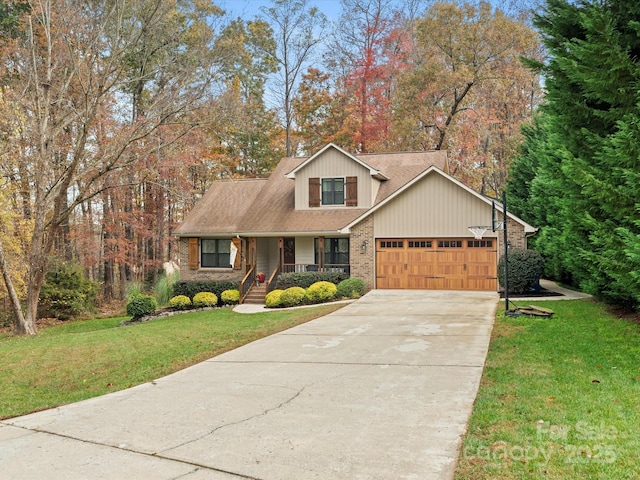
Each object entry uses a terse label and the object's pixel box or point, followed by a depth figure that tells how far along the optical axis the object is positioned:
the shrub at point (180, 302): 21.78
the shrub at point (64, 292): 23.73
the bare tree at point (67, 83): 18.34
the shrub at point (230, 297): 21.75
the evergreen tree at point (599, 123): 9.32
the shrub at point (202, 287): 22.48
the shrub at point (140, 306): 20.48
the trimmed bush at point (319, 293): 19.21
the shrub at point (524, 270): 17.95
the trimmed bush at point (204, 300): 21.66
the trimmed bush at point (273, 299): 19.23
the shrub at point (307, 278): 20.81
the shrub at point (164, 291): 24.09
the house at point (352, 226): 20.19
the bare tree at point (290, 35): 34.16
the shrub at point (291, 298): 19.09
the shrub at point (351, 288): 19.55
